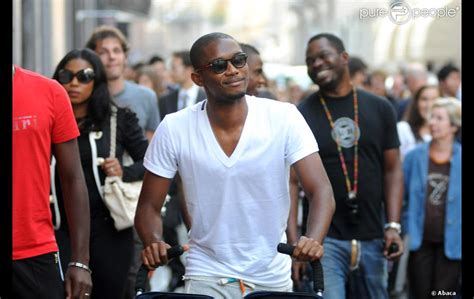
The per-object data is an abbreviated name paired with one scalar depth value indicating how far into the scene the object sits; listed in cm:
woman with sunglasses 1264
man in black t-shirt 1339
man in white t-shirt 980
